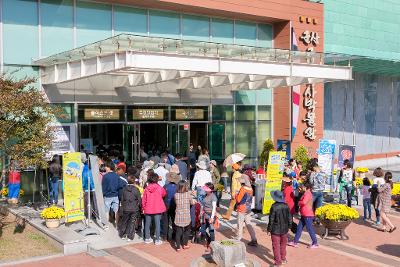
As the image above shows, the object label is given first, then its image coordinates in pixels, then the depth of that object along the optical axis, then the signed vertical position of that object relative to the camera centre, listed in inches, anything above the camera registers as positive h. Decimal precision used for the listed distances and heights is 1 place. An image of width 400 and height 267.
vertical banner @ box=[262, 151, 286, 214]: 579.5 -69.6
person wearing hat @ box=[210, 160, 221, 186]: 604.0 -70.5
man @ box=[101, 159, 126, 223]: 518.9 -72.8
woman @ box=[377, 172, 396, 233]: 543.5 -90.9
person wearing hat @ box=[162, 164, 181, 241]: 476.1 -82.4
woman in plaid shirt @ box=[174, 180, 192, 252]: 452.4 -84.8
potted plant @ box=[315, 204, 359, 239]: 506.6 -102.6
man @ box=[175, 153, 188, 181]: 633.0 -63.0
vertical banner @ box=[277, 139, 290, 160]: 929.5 -53.1
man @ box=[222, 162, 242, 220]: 520.4 -70.9
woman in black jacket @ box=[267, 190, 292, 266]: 406.3 -87.3
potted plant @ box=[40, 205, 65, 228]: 511.8 -103.5
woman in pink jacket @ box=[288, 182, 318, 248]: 469.4 -87.9
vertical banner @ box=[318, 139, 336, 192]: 756.6 -57.2
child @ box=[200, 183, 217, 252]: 456.4 -84.7
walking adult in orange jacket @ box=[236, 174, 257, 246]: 470.9 -86.1
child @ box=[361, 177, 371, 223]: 589.9 -91.6
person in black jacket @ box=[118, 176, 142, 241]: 477.1 -89.8
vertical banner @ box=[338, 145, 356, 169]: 774.5 -55.7
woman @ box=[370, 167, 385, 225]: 569.0 -79.1
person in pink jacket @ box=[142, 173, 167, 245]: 467.8 -78.4
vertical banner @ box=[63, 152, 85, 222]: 515.2 -68.5
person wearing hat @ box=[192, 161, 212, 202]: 537.0 -65.5
